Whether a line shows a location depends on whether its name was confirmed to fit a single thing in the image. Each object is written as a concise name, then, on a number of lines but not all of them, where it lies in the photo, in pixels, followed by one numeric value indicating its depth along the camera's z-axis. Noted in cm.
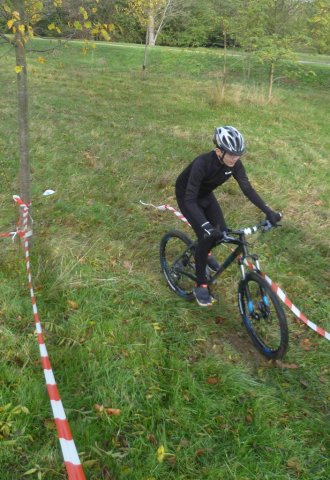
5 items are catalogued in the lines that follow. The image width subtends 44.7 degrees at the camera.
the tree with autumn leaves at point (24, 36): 400
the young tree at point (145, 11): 1847
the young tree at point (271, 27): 1538
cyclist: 415
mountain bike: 382
